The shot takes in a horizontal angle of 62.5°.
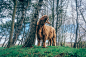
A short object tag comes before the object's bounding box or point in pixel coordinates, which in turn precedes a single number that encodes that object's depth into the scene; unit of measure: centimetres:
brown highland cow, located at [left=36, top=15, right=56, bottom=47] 606
